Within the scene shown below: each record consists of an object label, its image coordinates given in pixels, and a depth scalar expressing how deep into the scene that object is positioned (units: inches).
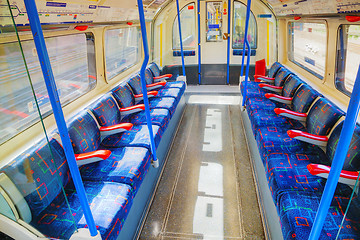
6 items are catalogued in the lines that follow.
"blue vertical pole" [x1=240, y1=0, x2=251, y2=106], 150.1
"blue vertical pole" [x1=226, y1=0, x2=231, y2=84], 229.1
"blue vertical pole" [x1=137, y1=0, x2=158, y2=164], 90.8
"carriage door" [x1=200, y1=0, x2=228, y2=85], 262.7
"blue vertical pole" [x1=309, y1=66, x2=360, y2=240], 39.0
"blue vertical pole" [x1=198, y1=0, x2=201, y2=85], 258.1
